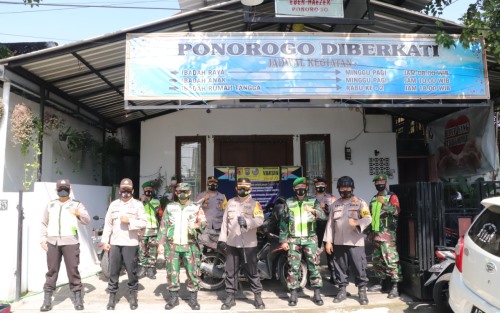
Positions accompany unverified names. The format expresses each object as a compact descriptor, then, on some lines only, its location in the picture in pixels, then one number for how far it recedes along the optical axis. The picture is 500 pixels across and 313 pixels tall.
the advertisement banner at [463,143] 8.10
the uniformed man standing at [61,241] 5.58
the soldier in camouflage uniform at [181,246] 5.63
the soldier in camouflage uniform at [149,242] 7.30
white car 3.21
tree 6.26
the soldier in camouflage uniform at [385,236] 5.91
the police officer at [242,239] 5.66
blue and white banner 6.16
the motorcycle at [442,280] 5.07
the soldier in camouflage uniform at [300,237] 5.75
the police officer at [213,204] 7.62
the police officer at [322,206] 6.66
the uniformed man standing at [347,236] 5.74
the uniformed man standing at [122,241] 5.64
